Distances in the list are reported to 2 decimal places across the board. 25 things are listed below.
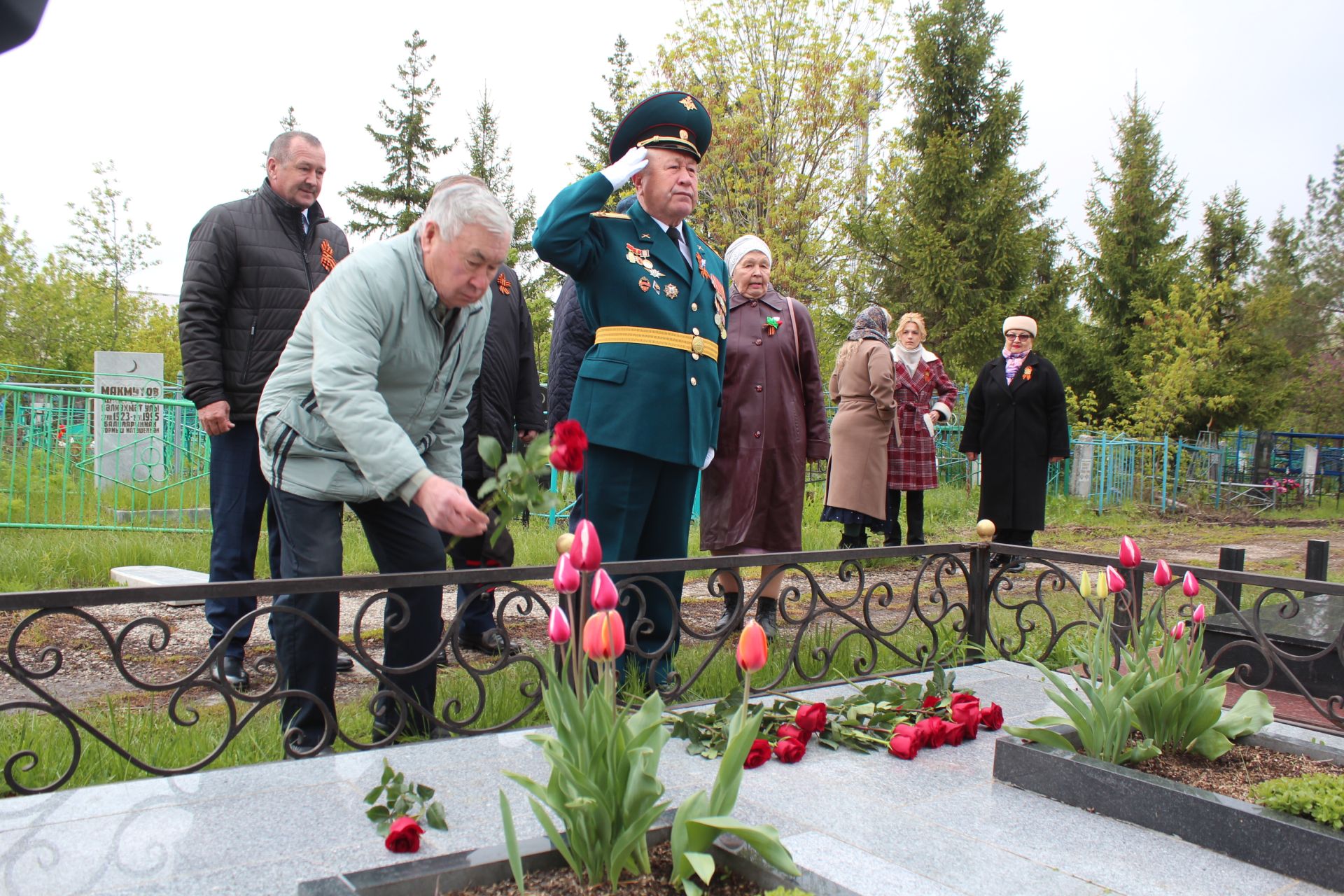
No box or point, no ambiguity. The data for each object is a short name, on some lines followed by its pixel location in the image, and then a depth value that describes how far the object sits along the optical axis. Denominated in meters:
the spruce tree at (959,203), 22.61
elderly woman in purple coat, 5.18
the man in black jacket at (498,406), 4.70
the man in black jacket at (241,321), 3.94
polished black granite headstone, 3.96
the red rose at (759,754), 2.89
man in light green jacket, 2.71
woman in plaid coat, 8.12
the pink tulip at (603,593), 1.91
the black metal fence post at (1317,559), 4.76
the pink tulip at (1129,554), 2.88
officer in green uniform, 3.71
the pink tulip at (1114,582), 2.78
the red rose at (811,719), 3.16
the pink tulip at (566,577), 2.02
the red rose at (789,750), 2.98
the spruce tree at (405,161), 28.66
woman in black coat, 7.87
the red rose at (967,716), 3.29
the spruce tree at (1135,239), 28.00
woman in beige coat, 7.57
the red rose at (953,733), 3.23
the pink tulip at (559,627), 1.99
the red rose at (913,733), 3.12
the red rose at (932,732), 3.18
